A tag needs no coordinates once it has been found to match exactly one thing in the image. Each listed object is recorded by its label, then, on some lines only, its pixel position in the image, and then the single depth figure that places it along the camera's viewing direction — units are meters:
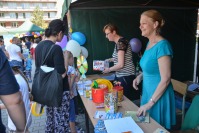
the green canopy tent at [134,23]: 3.49
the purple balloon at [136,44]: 3.69
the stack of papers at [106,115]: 1.52
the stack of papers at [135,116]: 1.45
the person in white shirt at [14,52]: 5.72
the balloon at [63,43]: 3.91
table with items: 1.32
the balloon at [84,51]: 3.35
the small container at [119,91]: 1.88
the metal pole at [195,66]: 4.25
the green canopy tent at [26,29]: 11.35
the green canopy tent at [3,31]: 11.09
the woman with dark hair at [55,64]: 1.88
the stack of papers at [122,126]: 1.28
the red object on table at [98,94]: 1.86
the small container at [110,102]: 1.57
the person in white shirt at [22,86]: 1.93
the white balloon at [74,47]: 2.94
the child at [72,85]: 2.42
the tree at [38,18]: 27.09
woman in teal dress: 1.43
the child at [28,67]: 7.18
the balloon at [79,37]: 3.31
